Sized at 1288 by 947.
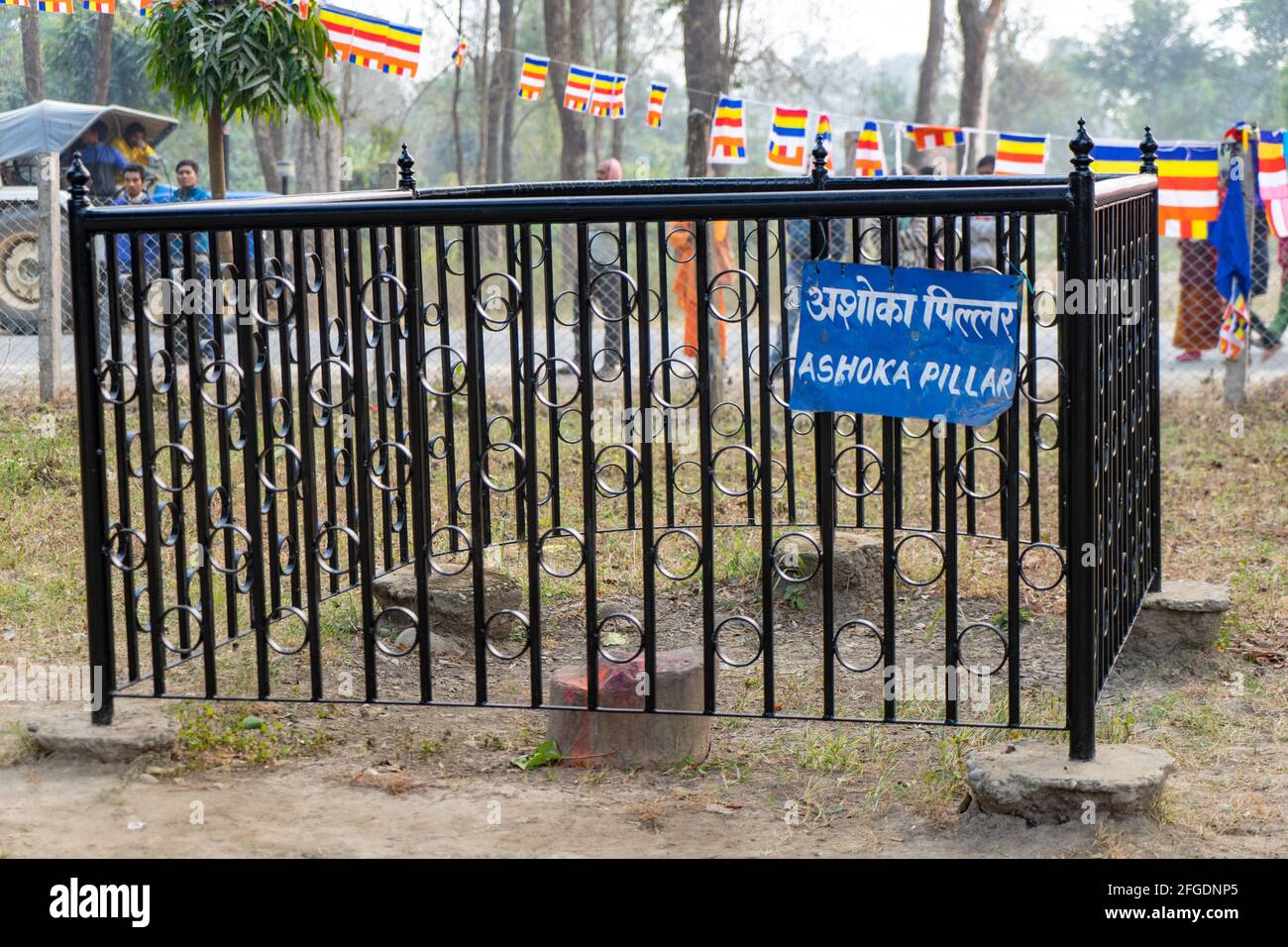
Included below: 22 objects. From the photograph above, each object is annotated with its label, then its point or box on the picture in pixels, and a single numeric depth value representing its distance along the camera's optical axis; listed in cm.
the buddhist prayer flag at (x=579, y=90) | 1323
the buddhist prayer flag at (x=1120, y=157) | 1042
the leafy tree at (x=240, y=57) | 838
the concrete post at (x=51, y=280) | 1000
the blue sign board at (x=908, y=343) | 392
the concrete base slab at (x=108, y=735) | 434
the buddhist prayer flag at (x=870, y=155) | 1294
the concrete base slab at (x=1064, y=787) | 388
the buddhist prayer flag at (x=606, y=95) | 1319
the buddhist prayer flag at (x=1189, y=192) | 1077
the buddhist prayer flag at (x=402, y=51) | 1045
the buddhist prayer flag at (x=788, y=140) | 1257
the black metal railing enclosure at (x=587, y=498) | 402
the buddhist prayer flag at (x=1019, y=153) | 1164
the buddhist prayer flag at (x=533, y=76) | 1291
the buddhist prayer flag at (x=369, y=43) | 1038
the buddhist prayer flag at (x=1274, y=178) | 1112
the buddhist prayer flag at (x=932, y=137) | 1325
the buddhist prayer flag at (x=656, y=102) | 1347
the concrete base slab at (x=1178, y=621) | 559
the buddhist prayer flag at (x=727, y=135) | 1225
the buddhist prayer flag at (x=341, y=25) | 1040
